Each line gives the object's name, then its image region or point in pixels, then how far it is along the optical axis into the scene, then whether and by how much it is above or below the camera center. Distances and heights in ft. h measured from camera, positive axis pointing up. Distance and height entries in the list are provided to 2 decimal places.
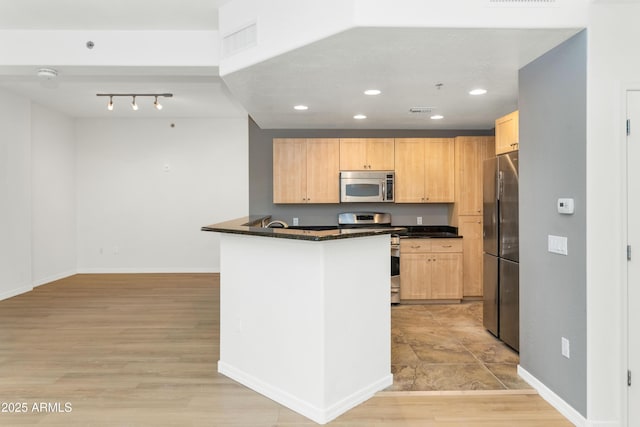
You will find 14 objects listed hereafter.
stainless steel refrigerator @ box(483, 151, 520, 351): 11.73 -1.28
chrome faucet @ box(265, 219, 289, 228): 19.24 -0.74
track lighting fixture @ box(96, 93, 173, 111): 18.61 +5.29
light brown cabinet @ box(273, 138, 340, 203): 19.04 +1.90
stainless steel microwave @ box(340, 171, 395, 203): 18.99 +1.04
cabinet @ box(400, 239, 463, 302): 17.78 -2.80
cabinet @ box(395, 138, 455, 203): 18.95 +1.86
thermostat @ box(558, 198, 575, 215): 8.13 +0.04
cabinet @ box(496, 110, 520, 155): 12.10 +2.34
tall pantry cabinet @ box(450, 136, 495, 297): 18.47 +1.12
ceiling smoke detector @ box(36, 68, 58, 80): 12.24 +4.17
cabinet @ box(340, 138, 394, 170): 19.01 +2.70
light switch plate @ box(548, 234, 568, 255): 8.43 -0.78
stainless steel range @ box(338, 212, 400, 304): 20.12 -0.56
